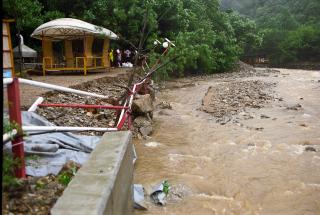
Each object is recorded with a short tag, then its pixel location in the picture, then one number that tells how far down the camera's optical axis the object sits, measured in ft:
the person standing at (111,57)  72.83
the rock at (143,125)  32.45
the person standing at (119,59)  77.27
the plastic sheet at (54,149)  13.41
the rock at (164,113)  43.50
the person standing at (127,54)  80.12
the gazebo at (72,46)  52.85
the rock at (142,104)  34.55
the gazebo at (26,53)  59.42
